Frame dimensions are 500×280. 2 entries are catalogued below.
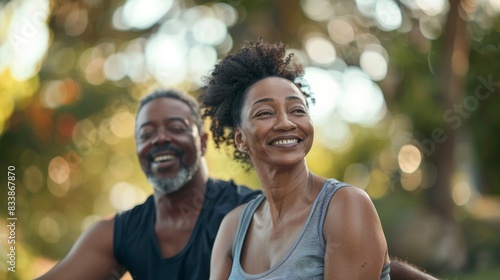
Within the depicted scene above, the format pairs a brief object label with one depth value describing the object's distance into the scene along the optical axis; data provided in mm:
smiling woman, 3340
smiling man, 4941
